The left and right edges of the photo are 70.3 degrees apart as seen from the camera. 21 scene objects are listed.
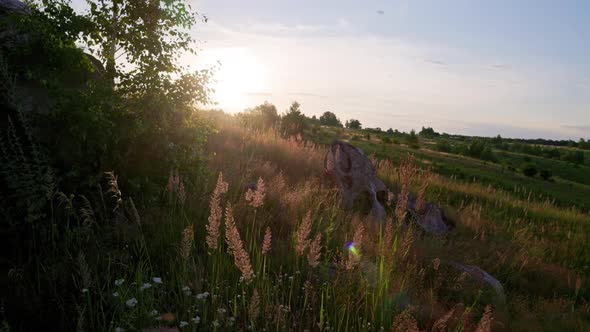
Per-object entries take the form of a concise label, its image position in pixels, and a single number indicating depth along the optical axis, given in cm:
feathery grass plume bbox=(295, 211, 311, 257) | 261
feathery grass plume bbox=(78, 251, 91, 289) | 248
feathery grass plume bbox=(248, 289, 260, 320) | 227
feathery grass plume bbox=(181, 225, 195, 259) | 261
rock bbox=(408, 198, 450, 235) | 843
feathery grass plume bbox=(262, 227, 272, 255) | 257
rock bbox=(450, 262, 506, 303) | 538
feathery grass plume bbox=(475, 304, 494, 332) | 215
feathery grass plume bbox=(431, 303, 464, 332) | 396
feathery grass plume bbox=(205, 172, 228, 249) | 253
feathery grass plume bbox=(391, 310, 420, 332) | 219
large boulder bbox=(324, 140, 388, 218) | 821
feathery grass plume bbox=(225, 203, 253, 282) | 234
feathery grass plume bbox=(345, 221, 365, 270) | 278
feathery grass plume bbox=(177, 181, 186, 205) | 356
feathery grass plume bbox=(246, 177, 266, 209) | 297
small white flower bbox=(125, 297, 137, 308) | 262
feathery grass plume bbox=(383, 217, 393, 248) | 304
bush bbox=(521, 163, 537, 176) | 4584
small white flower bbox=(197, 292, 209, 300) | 284
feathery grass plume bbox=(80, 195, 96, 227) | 439
